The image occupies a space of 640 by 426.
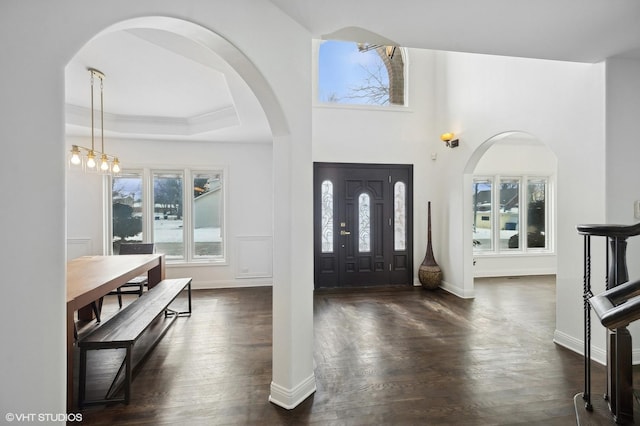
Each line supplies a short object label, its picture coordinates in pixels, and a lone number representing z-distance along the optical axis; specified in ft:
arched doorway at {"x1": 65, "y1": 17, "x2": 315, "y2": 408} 6.91
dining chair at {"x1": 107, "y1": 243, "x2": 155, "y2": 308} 15.14
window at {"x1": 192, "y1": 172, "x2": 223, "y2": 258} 18.37
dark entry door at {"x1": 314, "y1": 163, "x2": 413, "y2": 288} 17.65
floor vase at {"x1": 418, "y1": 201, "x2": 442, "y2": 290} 16.83
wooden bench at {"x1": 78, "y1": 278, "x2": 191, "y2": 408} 7.09
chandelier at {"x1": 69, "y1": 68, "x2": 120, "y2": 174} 10.55
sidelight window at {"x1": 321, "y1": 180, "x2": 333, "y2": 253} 17.65
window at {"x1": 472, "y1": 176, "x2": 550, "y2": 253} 20.39
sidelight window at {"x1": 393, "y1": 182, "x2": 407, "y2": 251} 18.24
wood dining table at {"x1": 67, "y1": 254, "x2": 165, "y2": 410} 7.00
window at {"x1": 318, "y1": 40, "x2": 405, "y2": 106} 17.92
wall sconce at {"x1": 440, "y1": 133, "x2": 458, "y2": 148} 15.93
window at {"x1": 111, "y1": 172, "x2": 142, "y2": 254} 17.48
